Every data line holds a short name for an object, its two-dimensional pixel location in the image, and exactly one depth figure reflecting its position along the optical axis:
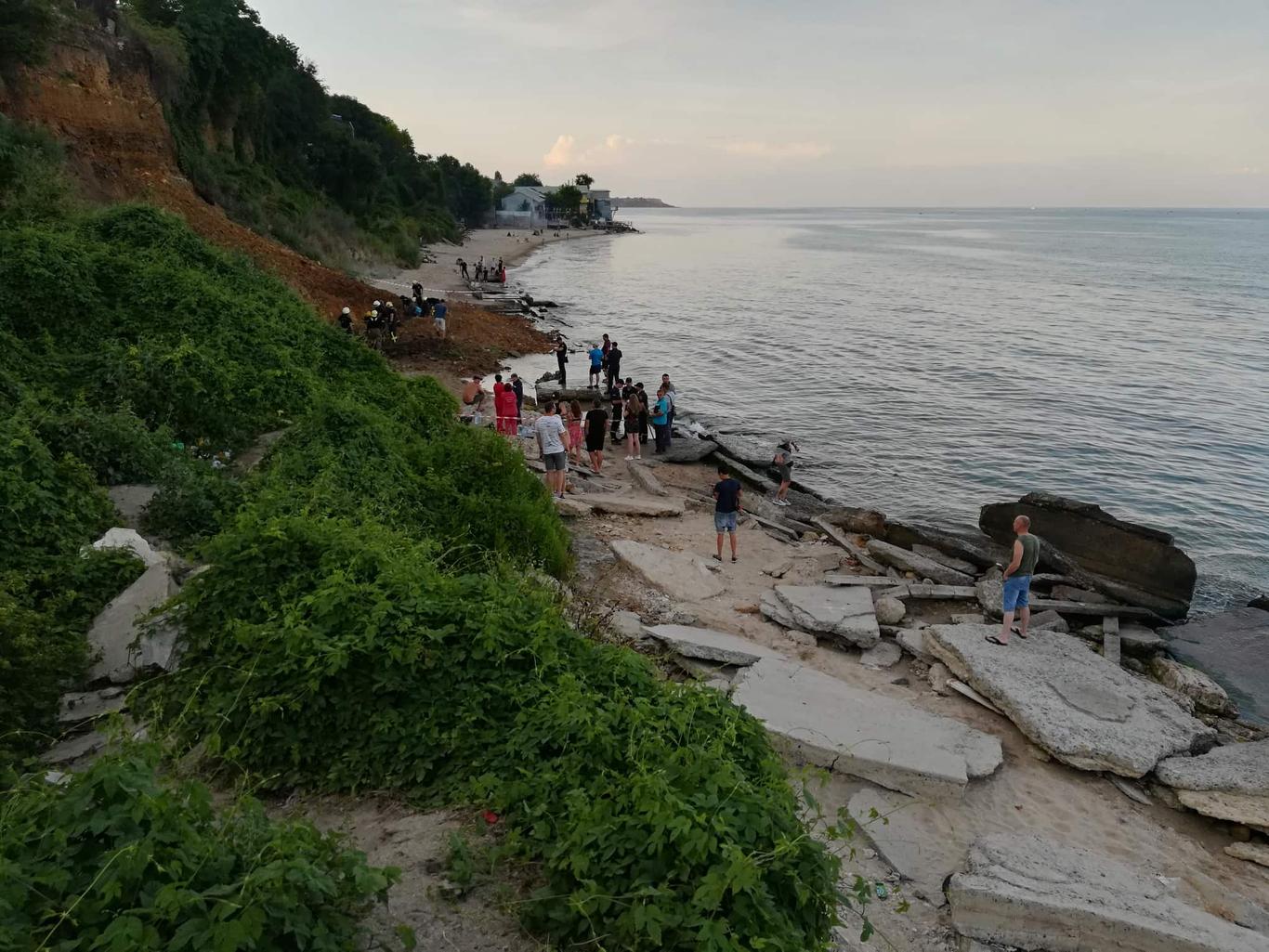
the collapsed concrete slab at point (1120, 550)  12.52
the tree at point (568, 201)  134.25
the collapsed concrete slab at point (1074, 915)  4.96
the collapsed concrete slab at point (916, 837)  5.61
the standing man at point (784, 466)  16.48
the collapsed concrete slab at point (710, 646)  8.14
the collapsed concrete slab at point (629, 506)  13.16
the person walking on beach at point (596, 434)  15.52
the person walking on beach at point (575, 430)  15.94
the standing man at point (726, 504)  11.72
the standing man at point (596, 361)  22.62
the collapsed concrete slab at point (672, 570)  10.40
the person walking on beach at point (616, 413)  18.95
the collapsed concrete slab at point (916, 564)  12.08
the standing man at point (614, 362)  21.70
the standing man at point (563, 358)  22.27
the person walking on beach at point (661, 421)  17.75
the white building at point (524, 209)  122.25
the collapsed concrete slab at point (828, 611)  9.41
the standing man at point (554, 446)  12.23
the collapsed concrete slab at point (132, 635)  6.00
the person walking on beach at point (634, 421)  17.34
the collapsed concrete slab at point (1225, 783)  6.81
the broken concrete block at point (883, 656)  9.10
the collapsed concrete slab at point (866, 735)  6.54
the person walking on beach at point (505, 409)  15.21
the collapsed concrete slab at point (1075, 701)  7.41
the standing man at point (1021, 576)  9.31
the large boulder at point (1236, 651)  10.56
